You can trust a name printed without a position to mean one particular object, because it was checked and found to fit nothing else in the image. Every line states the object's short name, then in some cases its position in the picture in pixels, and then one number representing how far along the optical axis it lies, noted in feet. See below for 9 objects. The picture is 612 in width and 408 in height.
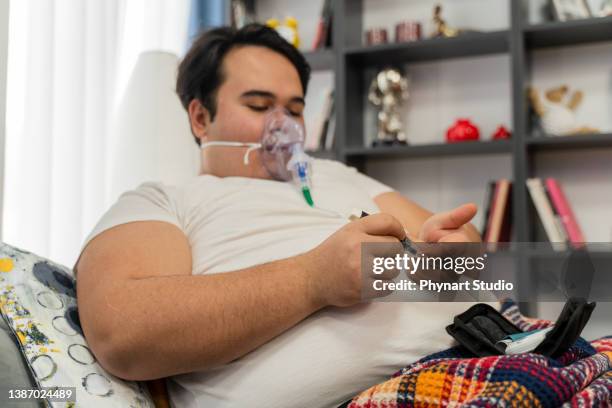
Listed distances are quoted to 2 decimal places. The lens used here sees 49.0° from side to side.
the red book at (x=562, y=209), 7.95
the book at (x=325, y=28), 9.25
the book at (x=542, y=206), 7.92
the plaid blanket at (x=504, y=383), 2.33
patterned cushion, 3.01
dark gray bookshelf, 7.97
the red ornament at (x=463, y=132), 8.60
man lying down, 3.06
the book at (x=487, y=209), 8.30
